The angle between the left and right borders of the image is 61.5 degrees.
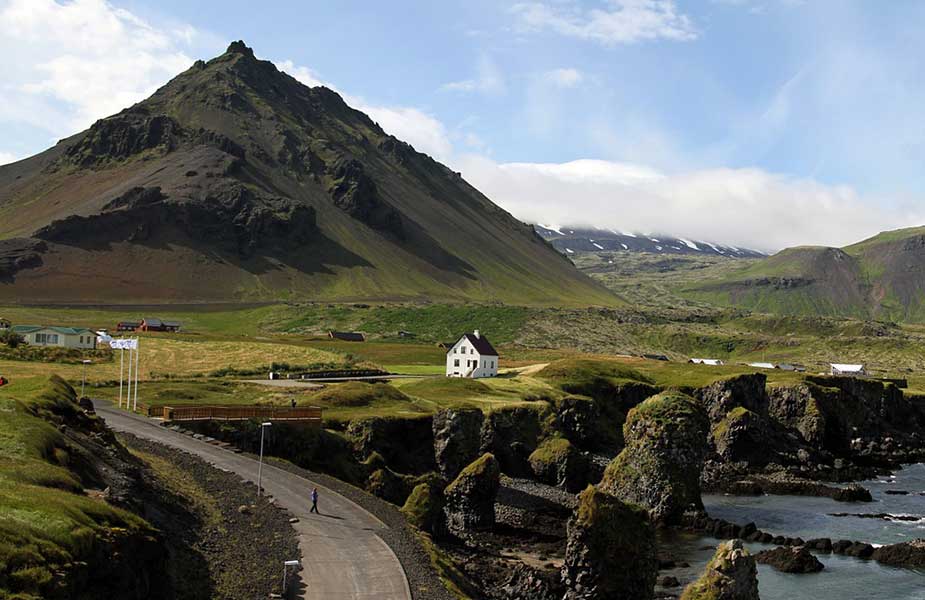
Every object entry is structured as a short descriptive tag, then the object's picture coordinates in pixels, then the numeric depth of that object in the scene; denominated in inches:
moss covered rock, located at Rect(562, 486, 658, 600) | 1743.4
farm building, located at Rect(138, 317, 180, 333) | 6973.4
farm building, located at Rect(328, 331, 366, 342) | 7497.1
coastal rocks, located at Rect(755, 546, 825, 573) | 2165.4
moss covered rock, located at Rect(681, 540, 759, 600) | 1374.3
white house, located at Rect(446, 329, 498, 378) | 4717.0
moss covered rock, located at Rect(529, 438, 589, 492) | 3051.2
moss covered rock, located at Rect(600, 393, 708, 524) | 2696.9
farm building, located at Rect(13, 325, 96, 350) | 4665.4
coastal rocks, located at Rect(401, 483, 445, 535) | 2174.5
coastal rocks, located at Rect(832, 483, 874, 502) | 3206.2
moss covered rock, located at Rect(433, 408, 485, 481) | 3002.0
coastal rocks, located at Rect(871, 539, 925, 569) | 2266.2
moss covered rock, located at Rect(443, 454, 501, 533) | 2436.0
